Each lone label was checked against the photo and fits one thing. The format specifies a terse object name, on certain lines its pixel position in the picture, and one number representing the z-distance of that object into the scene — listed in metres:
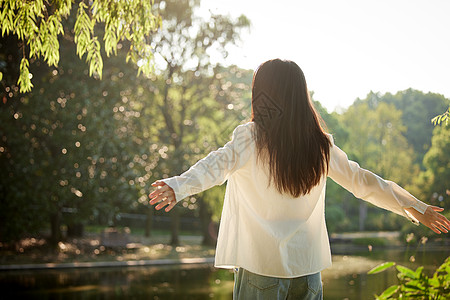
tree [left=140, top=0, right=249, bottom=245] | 19.20
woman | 2.15
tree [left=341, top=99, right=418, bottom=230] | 27.23
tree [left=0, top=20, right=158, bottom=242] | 13.12
